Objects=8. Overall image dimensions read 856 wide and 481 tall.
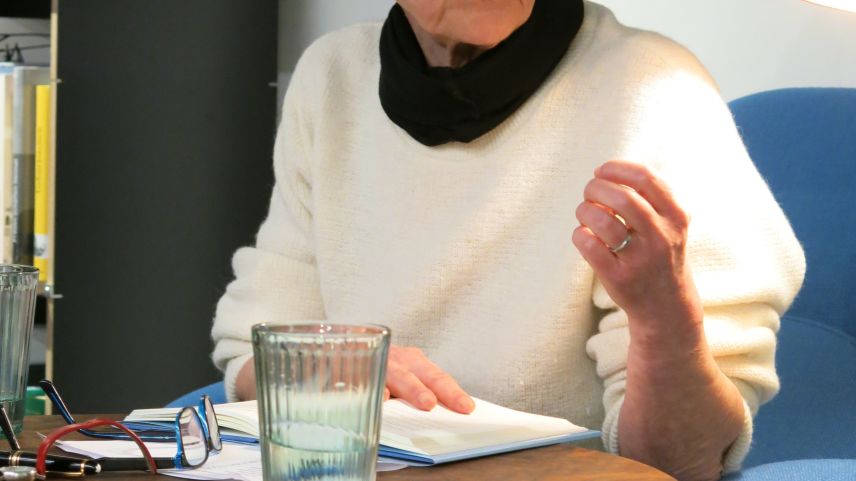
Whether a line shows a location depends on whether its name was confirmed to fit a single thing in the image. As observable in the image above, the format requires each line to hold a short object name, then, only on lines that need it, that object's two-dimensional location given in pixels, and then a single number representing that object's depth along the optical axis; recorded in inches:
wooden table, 70.9
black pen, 70.0
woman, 81.8
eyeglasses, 70.8
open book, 72.4
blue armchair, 89.7
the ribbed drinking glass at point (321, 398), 65.0
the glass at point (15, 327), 72.8
